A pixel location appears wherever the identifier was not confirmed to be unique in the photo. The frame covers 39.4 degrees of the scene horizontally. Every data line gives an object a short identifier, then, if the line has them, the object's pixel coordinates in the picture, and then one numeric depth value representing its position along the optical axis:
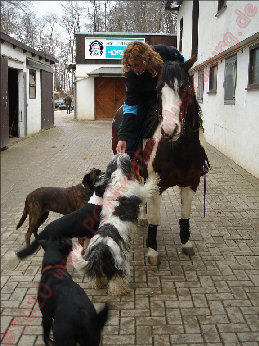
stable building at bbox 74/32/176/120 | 25.19
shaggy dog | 3.54
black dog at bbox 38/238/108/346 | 2.26
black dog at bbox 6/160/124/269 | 3.62
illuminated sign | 25.23
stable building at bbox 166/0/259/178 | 9.67
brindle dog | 4.52
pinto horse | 3.64
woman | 4.00
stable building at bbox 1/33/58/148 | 14.75
